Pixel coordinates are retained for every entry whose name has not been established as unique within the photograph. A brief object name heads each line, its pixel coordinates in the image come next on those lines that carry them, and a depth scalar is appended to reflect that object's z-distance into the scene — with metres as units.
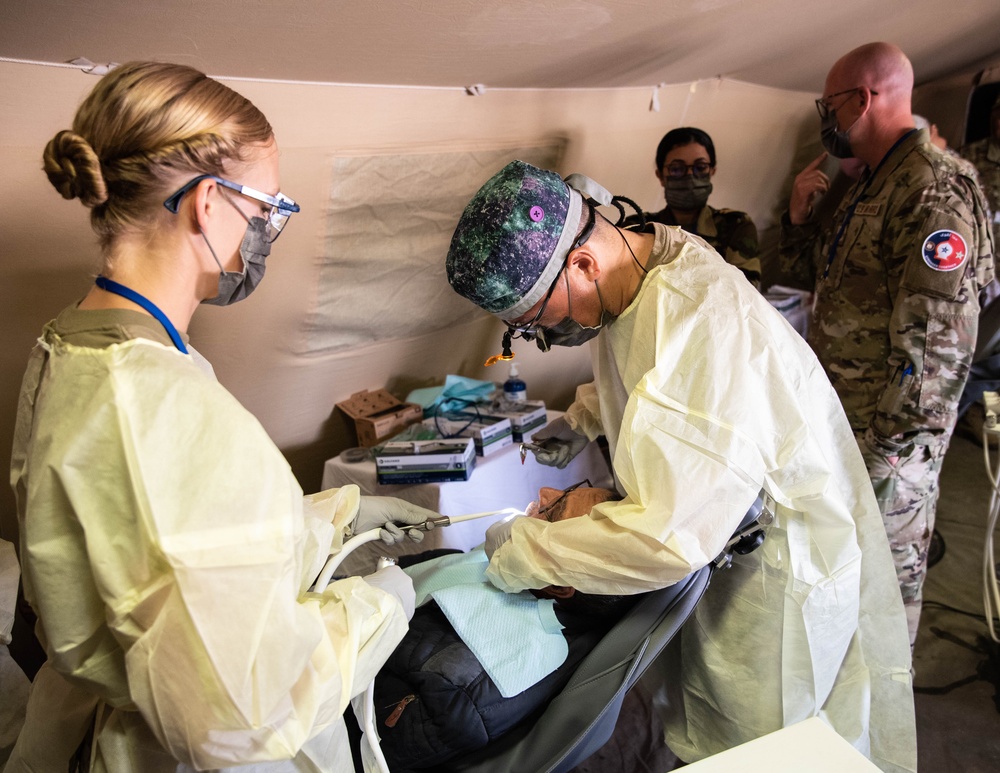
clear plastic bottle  2.57
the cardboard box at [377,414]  2.39
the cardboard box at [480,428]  2.22
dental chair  1.19
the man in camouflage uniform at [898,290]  1.92
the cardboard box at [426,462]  2.08
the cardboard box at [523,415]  2.35
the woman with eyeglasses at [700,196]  2.72
